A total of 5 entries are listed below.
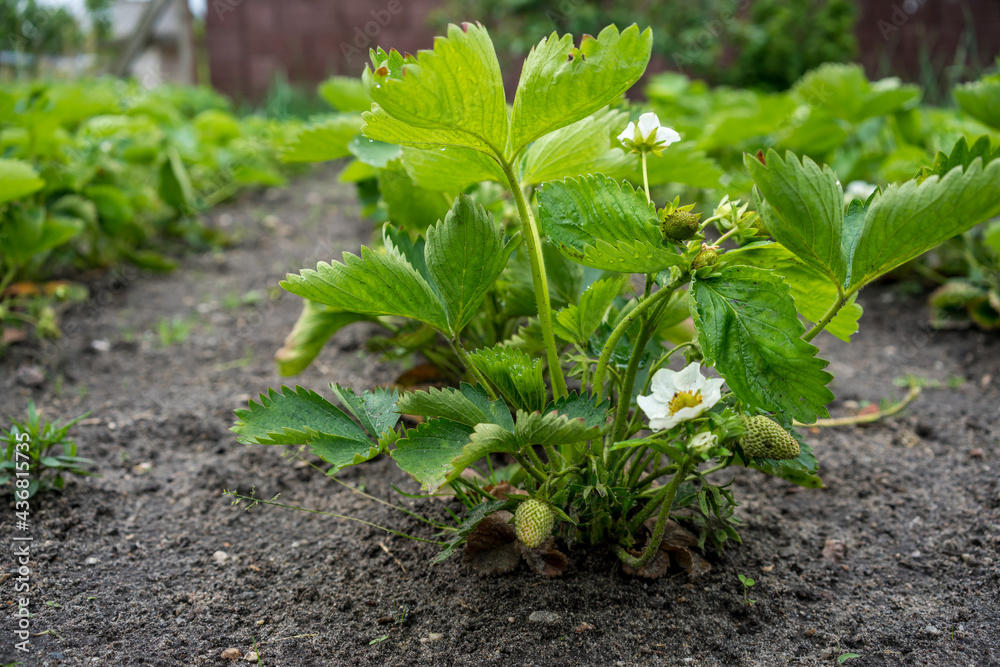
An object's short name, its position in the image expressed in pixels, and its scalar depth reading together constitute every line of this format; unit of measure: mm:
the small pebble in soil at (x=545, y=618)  506
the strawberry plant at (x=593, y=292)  445
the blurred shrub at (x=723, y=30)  2198
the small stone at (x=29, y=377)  714
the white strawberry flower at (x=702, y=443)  442
